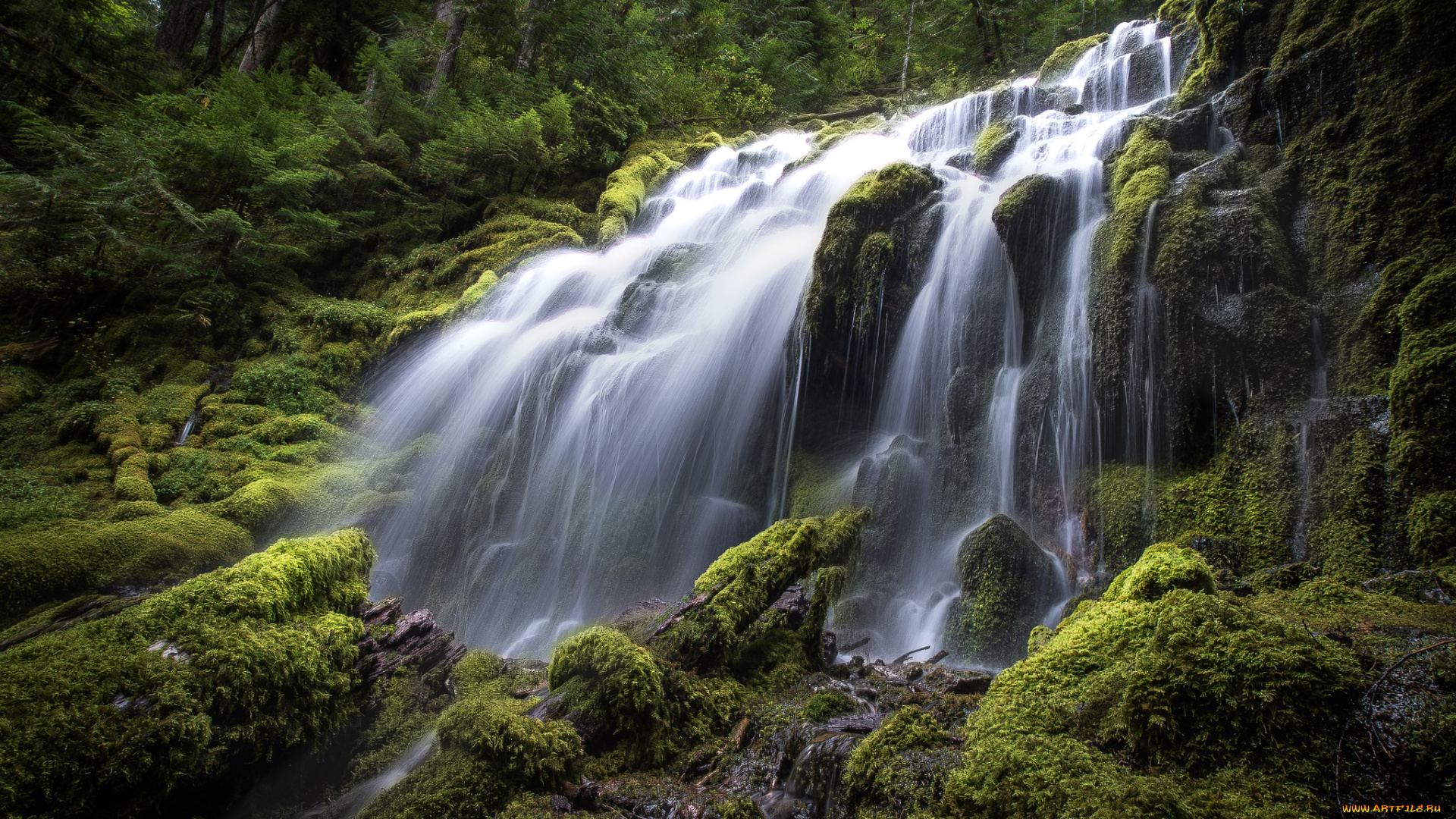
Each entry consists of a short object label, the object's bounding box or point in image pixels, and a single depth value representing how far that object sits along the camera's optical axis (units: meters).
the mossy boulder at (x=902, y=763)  2.27
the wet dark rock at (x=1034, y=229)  7.09
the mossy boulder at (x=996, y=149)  10.05
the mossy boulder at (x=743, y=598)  4.08
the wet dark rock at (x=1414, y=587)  3.07
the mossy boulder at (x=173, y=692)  2.30
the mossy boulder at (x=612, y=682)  3.36
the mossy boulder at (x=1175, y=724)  1.67
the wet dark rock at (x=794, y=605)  4.71
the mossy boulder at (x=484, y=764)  2.74
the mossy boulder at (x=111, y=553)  4.64
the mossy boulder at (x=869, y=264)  8.02
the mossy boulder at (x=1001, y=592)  5.17
